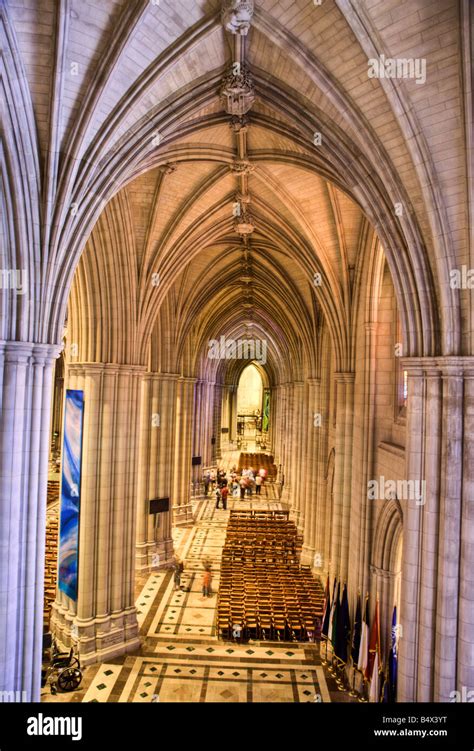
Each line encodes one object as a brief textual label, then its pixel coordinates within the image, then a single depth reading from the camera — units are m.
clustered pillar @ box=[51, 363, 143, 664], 13.14
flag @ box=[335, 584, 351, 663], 12.45
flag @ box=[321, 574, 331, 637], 13.27
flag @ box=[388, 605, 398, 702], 10.05
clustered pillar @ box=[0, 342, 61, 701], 7.89
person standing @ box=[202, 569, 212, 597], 17.03
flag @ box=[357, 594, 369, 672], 11.23
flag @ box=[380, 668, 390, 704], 9.99
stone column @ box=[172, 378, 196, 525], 25.09
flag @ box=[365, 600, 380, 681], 10.95
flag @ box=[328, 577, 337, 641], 13.21
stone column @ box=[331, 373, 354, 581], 14.91
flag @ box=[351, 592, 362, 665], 12.12
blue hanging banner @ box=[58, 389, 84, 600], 13.05
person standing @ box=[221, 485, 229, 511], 28.95
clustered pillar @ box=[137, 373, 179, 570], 19.03
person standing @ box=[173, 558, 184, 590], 17.52
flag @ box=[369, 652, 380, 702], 10.36
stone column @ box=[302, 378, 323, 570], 21.02
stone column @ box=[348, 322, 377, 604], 12.54
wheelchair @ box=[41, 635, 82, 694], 11.28
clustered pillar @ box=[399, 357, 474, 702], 7.73
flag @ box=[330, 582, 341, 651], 12.73
